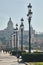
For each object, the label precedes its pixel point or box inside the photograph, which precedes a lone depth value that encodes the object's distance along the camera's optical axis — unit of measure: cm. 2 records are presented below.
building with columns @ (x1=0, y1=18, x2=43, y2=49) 18885
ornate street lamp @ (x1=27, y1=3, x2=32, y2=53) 3601
